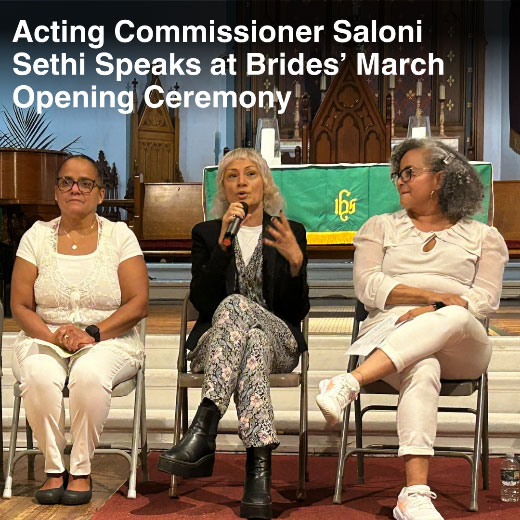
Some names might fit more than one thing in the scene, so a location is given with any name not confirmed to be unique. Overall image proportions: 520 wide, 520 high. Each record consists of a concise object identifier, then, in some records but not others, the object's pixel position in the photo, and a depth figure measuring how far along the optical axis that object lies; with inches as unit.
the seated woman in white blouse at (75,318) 109.6
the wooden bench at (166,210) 230.4
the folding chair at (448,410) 110.0
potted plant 207.6
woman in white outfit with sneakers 102.1
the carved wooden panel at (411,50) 358.3
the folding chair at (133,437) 112.6
